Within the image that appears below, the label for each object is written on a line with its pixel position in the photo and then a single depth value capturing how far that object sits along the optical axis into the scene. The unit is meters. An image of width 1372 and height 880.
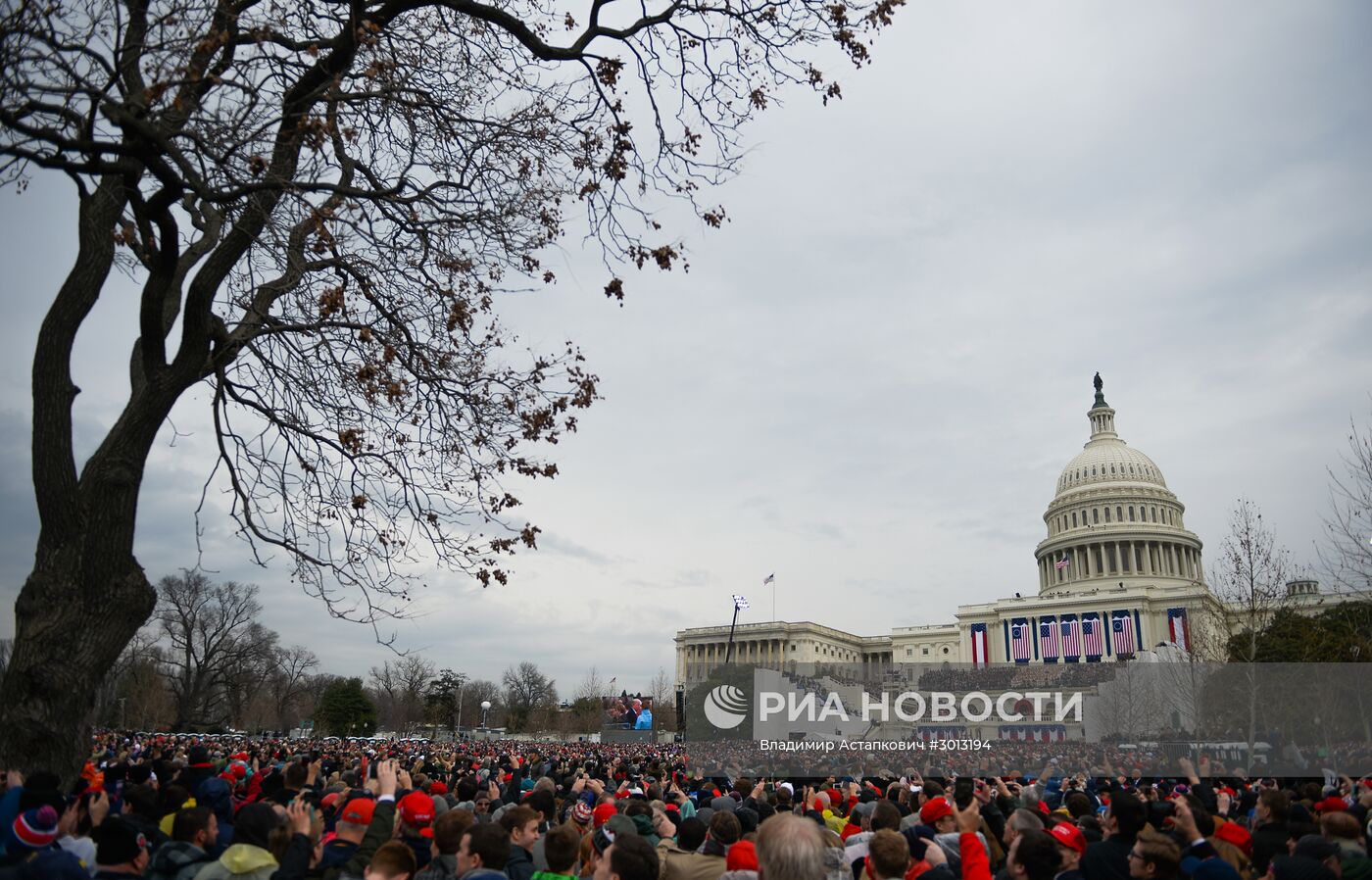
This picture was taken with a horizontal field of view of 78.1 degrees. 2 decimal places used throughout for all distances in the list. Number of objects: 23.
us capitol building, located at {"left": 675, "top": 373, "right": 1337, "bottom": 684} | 92.31
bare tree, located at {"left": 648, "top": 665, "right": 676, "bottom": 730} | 109.75
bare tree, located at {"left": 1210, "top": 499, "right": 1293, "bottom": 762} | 28.02
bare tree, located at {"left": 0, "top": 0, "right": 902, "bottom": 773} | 6.79
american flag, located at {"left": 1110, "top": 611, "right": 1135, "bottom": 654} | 85.12
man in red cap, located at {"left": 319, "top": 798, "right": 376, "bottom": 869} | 5.27
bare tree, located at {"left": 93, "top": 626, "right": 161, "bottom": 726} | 59.75
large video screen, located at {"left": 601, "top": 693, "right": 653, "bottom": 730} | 64.94
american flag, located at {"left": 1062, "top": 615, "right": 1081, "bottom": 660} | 86.12
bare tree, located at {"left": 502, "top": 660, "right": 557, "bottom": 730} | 124.00
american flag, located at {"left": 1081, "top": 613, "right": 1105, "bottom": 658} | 84.94
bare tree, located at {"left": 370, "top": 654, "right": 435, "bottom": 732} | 97.51
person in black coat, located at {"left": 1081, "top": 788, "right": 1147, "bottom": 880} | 5.68
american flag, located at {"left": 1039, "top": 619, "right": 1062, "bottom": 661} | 90.56
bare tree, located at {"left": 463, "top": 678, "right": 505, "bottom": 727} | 120.56
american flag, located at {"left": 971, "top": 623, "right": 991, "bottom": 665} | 104.03
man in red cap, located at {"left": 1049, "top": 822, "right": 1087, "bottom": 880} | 6.10
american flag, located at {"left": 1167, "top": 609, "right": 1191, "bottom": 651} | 80.04
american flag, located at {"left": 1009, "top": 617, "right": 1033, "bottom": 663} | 97.88
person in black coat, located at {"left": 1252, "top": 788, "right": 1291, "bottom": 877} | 6.95
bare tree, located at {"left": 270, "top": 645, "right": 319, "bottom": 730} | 86.06
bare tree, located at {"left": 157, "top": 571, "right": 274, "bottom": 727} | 58.41
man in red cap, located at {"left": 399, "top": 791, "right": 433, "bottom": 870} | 5.88
